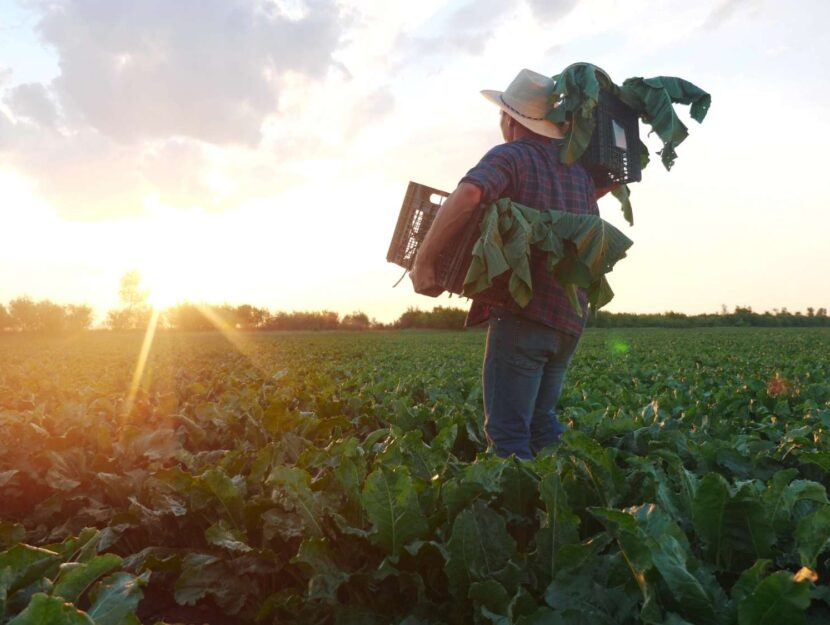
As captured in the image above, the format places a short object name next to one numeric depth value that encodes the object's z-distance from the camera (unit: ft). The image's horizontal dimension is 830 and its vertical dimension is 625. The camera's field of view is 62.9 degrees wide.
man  11.25
